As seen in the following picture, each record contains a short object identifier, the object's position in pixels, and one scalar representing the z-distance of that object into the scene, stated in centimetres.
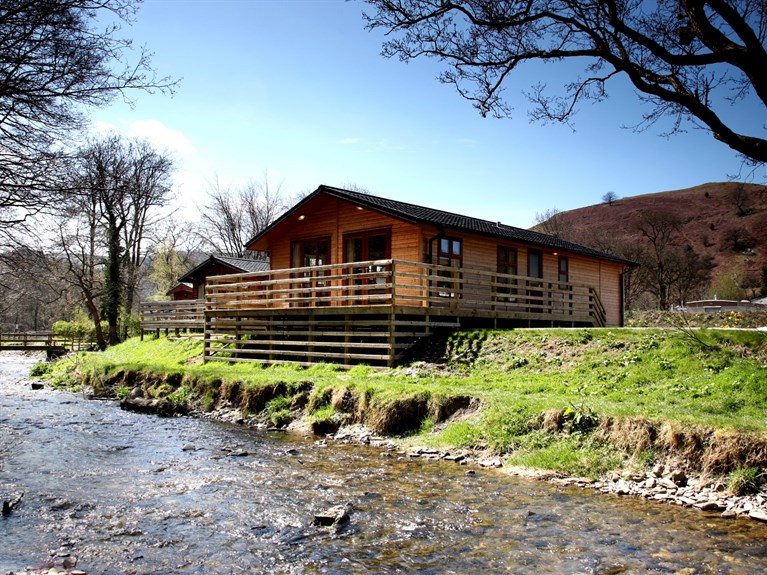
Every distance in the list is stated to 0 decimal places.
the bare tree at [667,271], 4372
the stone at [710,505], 651
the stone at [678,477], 713
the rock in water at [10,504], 658
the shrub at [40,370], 2365
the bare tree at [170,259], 4825
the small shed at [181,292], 3962
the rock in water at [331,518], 618
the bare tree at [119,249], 3256
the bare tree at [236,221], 5178
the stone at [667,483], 709
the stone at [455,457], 904
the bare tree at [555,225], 5381
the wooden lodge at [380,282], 1631
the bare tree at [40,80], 615
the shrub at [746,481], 667
